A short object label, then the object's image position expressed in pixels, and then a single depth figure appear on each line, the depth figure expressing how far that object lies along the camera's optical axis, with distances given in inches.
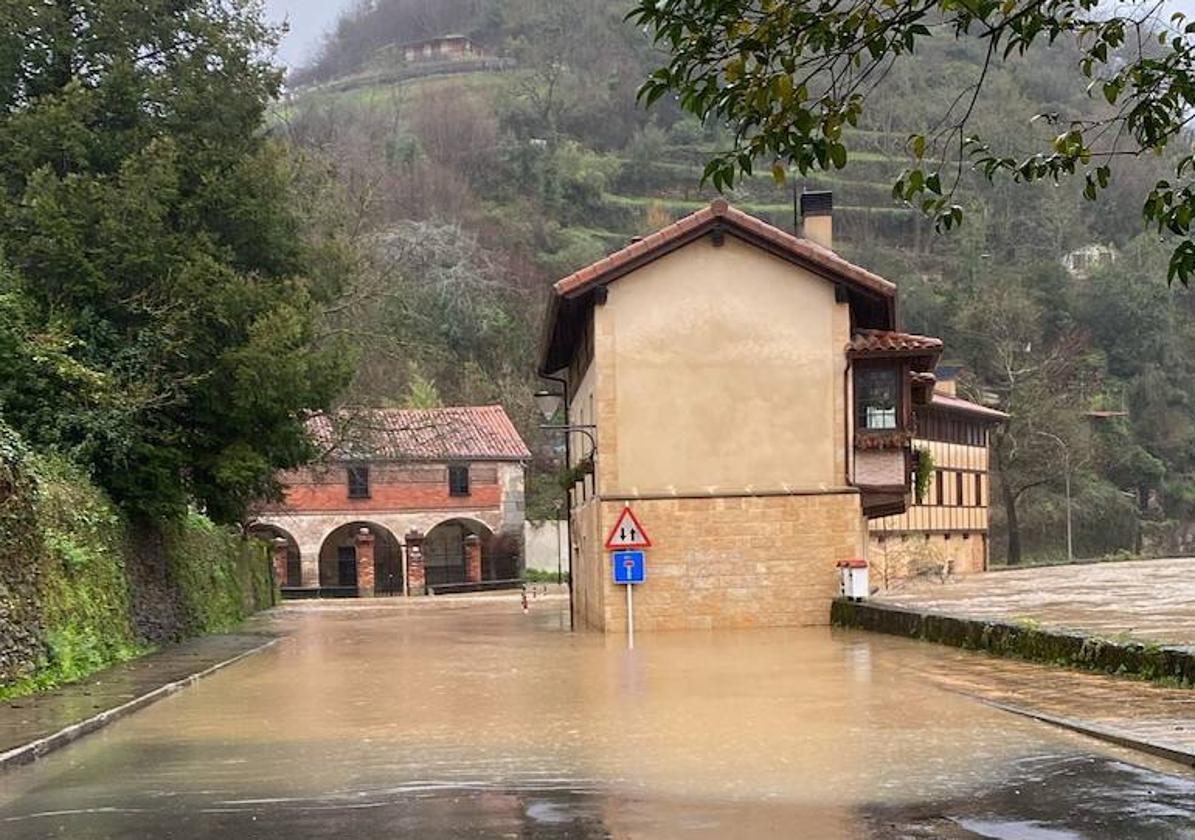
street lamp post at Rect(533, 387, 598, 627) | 1094.8
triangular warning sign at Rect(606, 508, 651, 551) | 973.2
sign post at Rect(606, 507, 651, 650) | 973.8
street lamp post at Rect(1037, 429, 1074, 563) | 2578.7
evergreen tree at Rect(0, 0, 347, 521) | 925.2
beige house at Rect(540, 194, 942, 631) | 1073.5
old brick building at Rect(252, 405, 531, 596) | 2449.6
